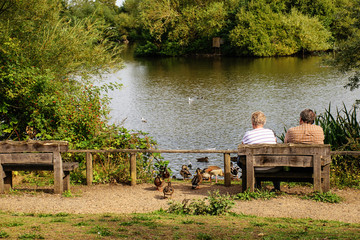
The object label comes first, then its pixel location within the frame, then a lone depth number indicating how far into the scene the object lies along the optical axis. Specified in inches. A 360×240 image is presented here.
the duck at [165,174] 440.1
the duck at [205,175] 458.9
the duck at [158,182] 399.9
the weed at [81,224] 261.1
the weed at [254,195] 354.6
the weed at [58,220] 276.7
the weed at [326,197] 350.0
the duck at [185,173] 569.6
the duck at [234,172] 575.2
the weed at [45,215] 301.2
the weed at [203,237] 237.5
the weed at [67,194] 380.2
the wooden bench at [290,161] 342.3
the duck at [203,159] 714.4
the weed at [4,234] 231.8
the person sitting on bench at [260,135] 354.6
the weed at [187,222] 271.9
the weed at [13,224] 260.1
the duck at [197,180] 400.5
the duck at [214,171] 470.0
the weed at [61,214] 304.3
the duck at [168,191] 369.7
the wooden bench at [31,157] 368.5
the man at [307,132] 352.8
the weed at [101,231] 240.6
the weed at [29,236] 230.8
